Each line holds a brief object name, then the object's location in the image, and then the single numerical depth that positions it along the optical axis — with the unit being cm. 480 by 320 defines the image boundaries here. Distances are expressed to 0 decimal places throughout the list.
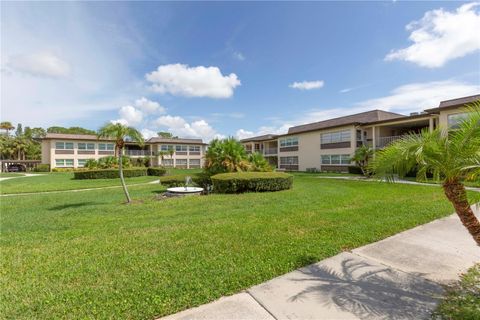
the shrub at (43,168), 4291
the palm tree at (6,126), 6341
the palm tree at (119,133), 1078
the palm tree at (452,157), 318
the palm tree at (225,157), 1498
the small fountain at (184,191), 1298
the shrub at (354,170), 2777
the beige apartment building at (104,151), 4397
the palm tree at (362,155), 2261
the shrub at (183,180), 1552
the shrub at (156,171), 3253
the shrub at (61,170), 4270
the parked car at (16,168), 5265
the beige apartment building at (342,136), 2398
